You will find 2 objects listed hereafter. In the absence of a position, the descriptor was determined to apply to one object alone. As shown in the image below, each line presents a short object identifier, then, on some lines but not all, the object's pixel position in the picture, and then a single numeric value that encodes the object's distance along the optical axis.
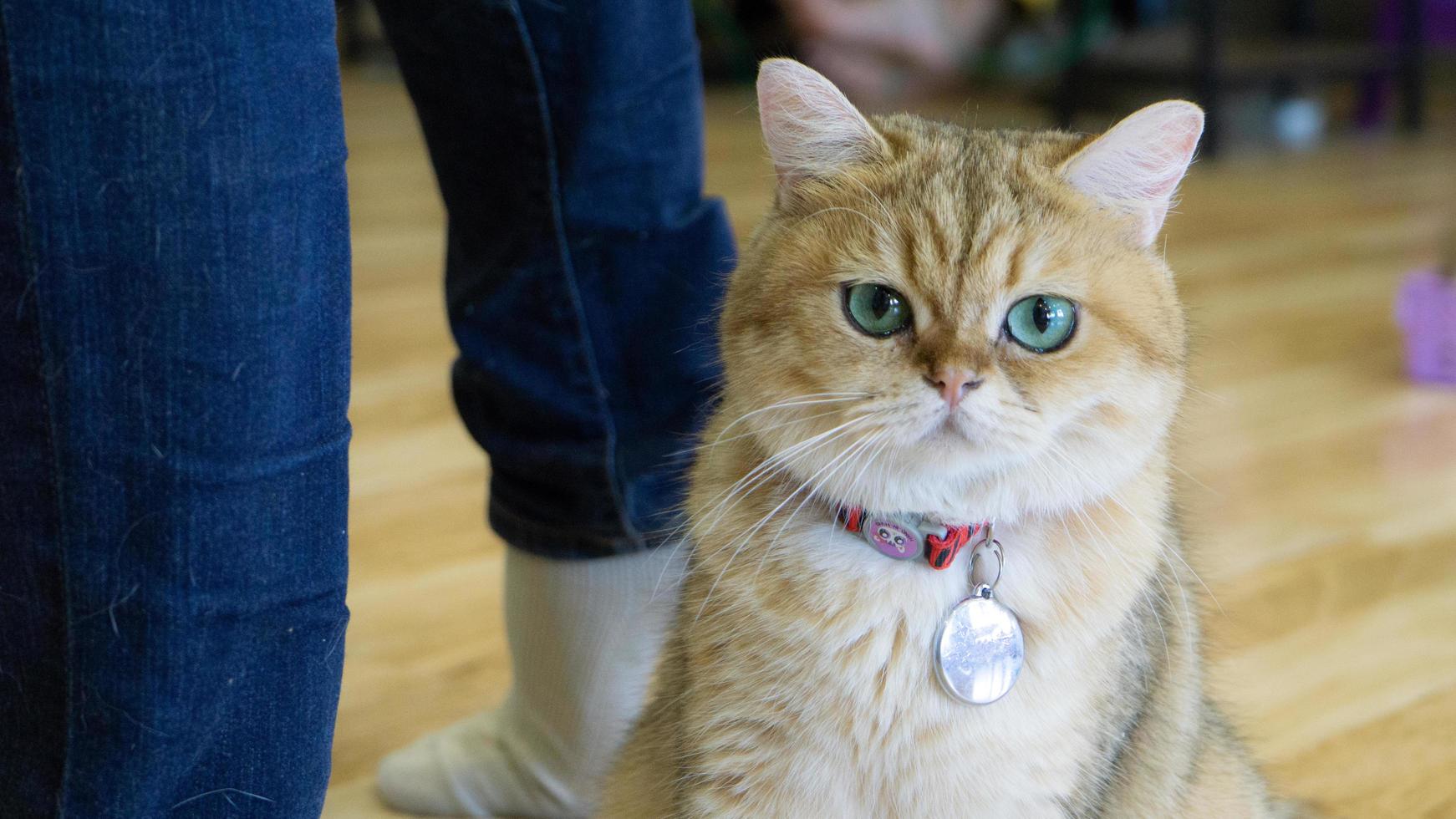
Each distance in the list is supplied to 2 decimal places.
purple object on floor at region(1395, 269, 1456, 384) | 1.73
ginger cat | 0.84
